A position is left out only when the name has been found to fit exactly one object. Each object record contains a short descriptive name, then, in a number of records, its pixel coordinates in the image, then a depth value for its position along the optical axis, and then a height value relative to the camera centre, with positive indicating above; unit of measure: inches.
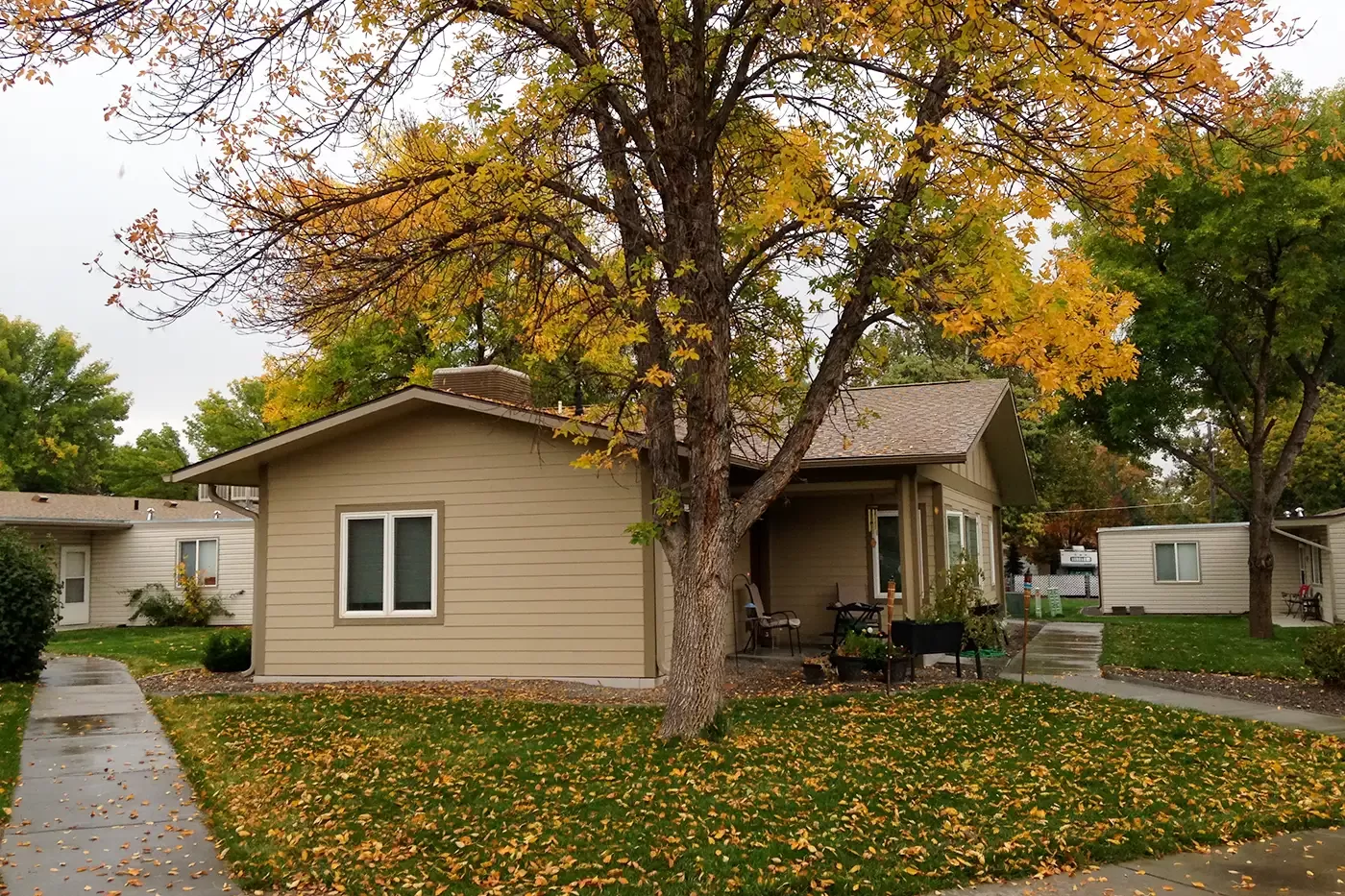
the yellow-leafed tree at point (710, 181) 288.0 +119.4
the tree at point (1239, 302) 650.2 +166.3
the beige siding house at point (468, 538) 455.5 +6.0
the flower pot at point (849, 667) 451.8 -55.6
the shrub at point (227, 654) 538.9 -54.1
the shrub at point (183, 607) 957.2 -49.9
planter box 444.8 -41.6
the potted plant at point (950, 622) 445.7 -36.1
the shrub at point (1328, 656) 416.2 -49.6
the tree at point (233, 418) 1718.8 +243.5
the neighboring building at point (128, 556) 980.6 -0.8
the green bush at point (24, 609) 510.9 -26.8
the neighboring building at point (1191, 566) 1013.8 -27.1
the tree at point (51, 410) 1656.0 +251.8
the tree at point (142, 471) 1782.7 +151.5
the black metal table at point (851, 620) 509.2 -40.0
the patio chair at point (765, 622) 536.1 -42.2
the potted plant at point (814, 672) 453.1 -57.6
